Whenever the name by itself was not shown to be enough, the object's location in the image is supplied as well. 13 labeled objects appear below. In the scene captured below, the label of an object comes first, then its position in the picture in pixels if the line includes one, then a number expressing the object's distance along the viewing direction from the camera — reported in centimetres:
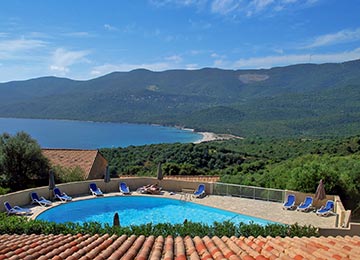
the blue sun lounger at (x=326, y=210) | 1404
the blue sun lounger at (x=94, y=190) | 1677
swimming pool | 1472
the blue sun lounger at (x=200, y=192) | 1708
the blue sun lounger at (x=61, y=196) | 1562
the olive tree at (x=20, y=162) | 1725
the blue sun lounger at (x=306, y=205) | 1464
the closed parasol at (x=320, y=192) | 1413
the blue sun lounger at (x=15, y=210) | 1326
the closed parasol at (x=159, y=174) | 1775
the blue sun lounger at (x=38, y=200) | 1487
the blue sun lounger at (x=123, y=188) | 1744
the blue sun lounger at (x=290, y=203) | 1496
